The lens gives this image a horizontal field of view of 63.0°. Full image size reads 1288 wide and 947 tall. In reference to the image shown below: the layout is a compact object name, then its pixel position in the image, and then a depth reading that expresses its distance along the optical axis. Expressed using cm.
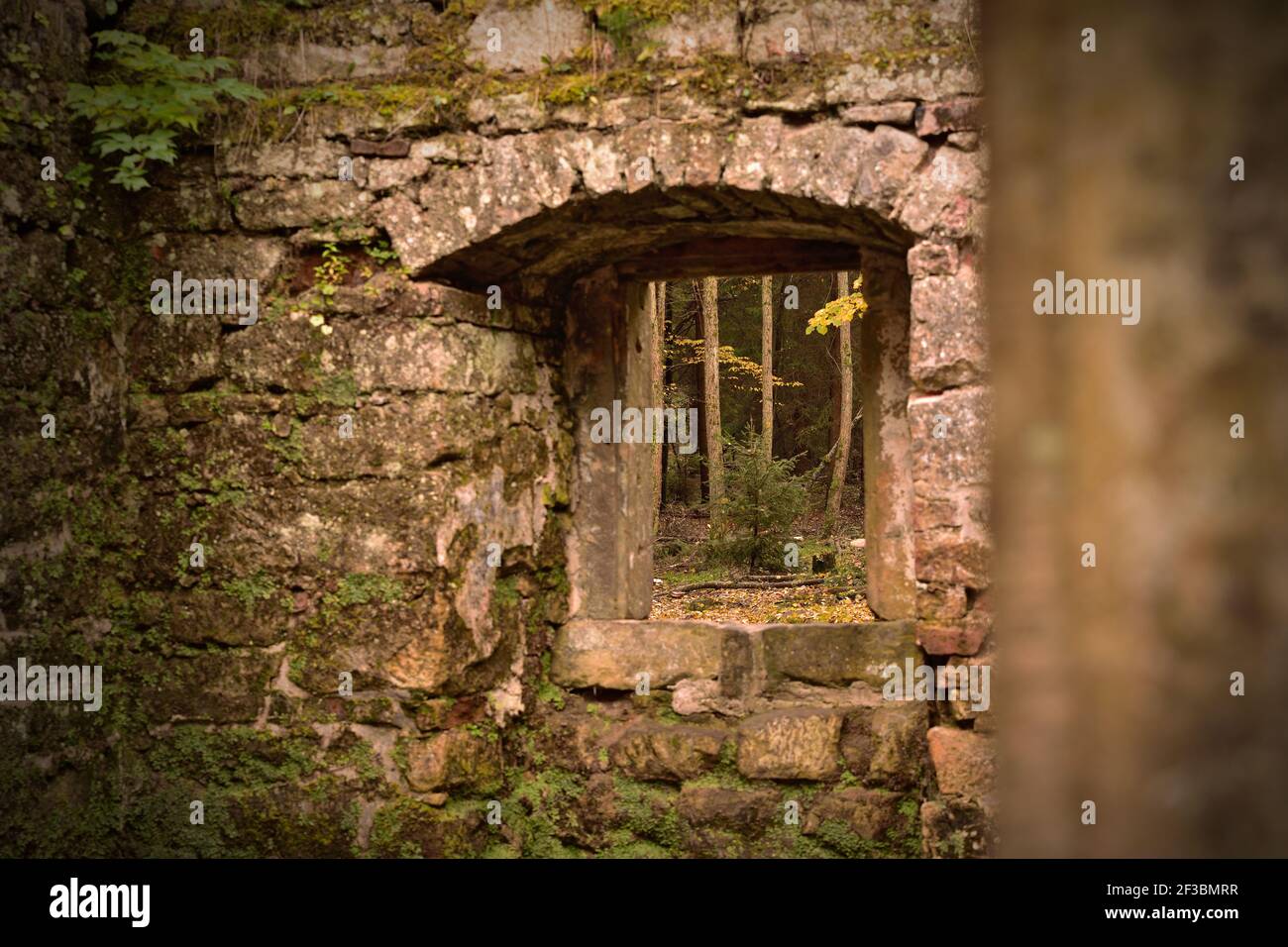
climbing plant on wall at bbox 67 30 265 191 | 383
